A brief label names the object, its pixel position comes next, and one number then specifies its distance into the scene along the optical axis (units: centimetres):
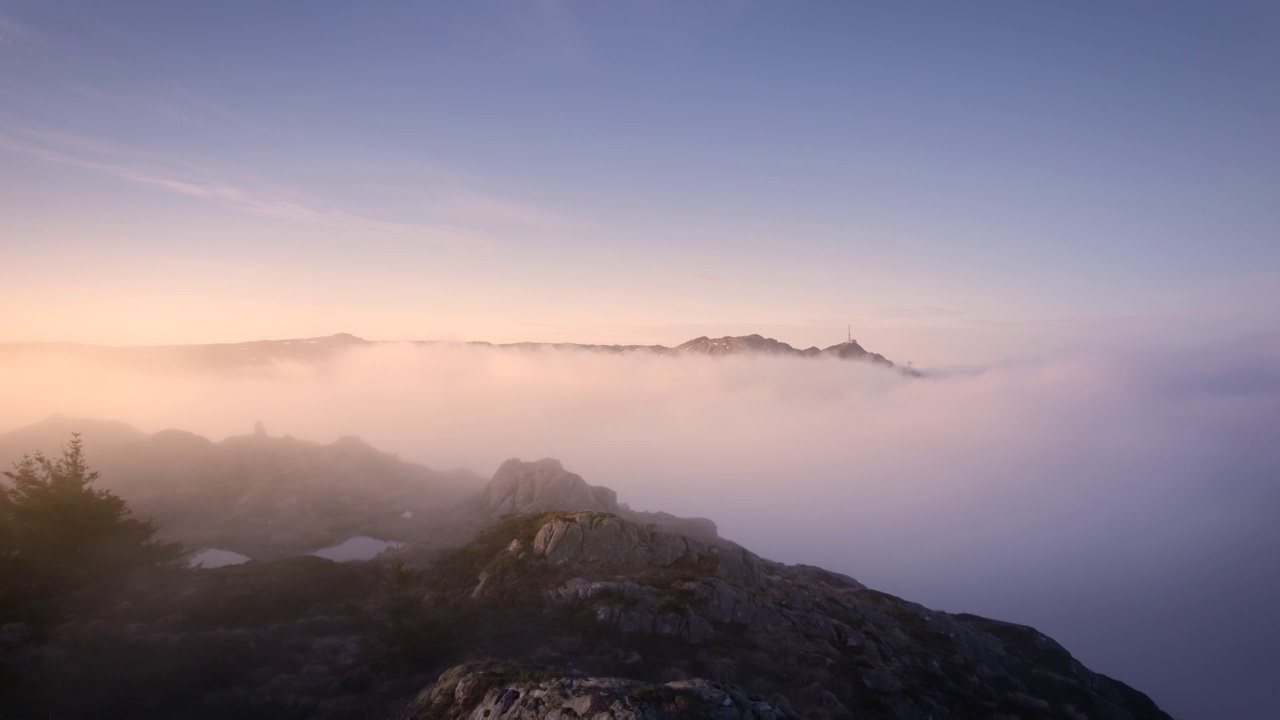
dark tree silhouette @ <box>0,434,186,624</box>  3278
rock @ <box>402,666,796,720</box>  1961
